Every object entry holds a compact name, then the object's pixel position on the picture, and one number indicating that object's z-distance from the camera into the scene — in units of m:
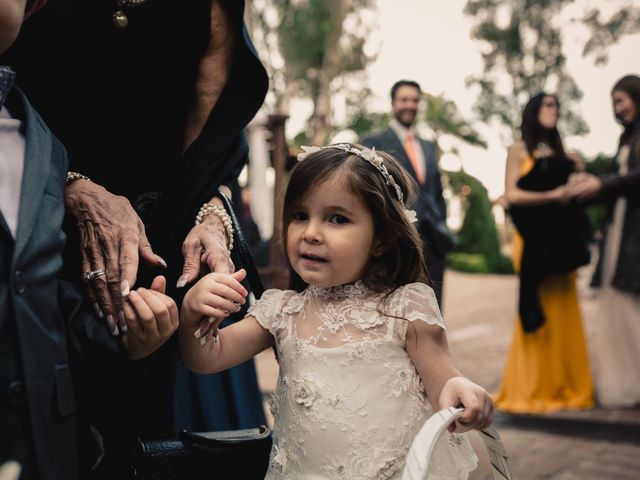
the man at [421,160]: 5.75
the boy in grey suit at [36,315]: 1.11
